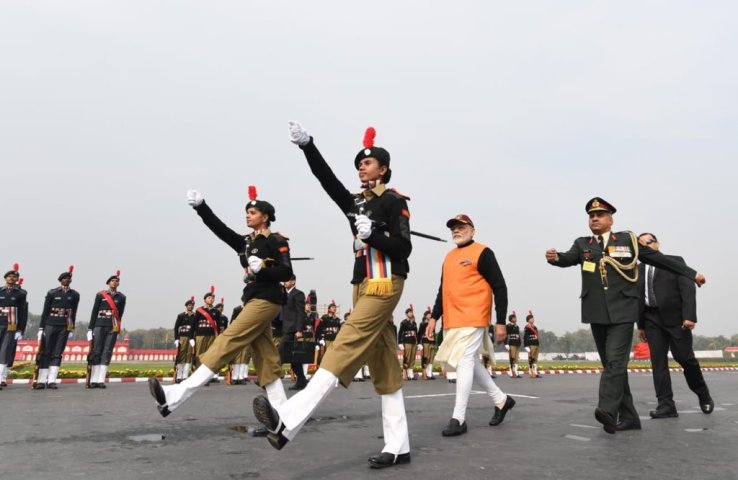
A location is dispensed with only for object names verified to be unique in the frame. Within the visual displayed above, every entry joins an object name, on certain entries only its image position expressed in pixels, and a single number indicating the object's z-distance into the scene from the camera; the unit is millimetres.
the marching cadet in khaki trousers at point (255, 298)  4156
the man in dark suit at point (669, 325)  6086
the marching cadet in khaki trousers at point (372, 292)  3109
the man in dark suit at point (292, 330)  10141
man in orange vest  4996
